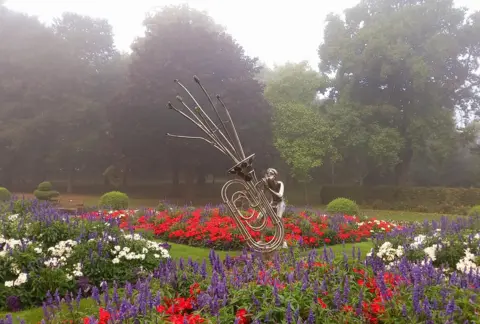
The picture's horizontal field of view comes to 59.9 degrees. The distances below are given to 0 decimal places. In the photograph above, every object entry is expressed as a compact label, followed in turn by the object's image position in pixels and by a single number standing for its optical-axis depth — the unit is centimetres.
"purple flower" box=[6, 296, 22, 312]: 620
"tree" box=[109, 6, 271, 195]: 2948
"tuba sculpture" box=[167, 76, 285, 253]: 783
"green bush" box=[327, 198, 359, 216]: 1898
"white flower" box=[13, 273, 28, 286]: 629
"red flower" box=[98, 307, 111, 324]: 400
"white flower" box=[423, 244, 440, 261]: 729
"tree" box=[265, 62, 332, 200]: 3167
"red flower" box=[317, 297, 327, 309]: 440
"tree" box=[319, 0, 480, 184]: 3125
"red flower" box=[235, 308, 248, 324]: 411
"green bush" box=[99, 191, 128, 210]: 2028
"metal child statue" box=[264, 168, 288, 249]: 980
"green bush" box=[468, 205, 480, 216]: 1916
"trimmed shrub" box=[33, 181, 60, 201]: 2719
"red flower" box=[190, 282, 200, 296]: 482
